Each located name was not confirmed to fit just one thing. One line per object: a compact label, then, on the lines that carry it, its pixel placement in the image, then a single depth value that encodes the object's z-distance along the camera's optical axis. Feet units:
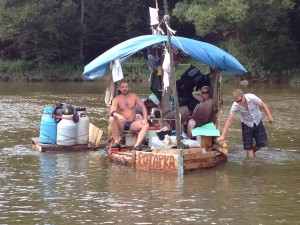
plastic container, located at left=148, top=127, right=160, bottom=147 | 39.63
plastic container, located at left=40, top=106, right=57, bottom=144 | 42.96
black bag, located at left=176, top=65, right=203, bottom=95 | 44.65
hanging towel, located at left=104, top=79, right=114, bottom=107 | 42.24
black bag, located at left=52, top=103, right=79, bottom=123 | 42.80
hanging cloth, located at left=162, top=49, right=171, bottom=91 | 36.14
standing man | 38.86
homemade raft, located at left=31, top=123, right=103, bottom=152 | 42.86
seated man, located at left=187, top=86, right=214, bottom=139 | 40.11
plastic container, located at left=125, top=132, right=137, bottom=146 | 40.20
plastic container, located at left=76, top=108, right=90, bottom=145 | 43.14
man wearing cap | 45.52
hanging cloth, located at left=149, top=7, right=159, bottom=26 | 39.49
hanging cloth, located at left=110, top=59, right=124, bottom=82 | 39.27
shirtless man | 39.32
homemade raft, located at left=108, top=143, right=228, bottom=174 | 34.88
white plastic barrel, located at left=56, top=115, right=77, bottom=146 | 42.34
